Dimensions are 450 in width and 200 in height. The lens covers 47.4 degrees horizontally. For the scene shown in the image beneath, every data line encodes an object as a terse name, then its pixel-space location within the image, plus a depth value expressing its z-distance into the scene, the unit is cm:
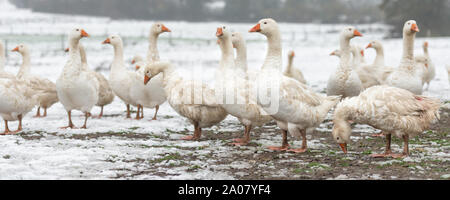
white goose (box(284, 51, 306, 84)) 1662
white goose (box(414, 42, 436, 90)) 1734
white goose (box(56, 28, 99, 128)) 1063
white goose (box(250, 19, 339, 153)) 816
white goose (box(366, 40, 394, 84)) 1345
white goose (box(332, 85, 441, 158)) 770
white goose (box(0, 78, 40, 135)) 991
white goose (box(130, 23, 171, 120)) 1204
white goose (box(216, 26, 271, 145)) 883
